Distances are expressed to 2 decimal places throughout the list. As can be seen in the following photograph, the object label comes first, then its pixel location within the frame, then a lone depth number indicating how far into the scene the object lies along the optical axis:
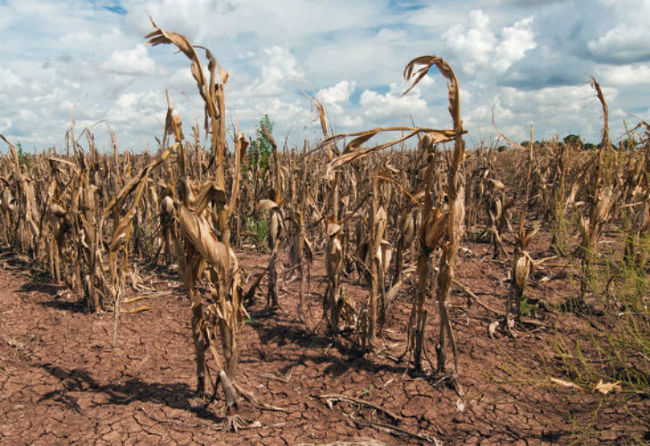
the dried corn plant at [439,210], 2.27
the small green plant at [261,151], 7.97
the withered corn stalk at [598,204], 3.81
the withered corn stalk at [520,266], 3.59
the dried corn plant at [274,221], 3.77
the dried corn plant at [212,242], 2.18
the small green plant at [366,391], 3.06
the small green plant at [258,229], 6.73
